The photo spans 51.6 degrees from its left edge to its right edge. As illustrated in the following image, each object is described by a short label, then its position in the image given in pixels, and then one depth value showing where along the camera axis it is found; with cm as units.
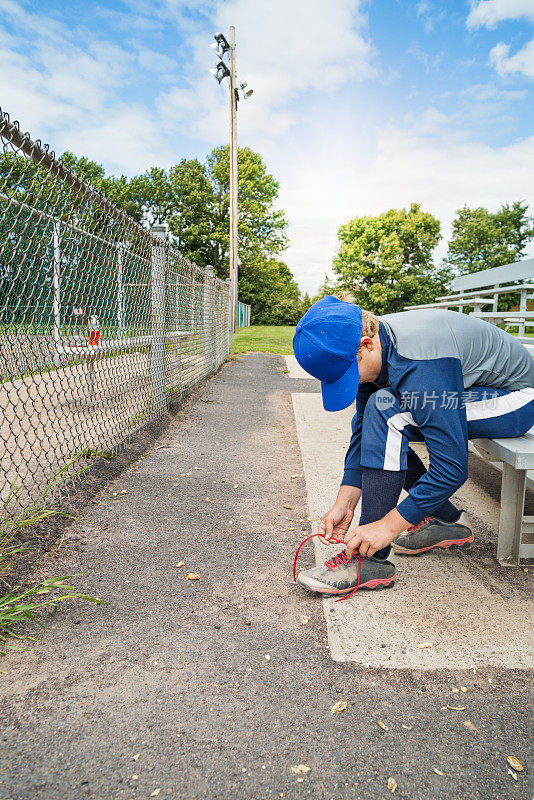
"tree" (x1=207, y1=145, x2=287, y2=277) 4100
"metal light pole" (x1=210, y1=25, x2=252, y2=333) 1906
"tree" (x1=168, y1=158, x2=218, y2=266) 4173
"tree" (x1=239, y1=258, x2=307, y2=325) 4294
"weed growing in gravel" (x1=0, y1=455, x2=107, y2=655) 195
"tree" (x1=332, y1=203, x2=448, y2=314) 5156
